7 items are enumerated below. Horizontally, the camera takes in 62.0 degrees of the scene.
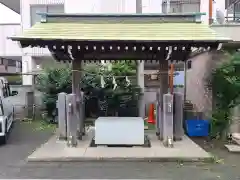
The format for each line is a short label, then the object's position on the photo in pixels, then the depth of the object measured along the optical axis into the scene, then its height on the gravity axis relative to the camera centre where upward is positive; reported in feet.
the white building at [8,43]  38.93 +8.82
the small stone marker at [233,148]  18.29 -5.84
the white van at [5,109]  20.17 -2.46
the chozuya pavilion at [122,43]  17.44 +3.84
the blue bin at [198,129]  22.67 -4.89
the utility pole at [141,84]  31.09 +0.39
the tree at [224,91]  19.89 -0.54
